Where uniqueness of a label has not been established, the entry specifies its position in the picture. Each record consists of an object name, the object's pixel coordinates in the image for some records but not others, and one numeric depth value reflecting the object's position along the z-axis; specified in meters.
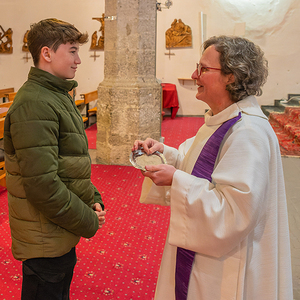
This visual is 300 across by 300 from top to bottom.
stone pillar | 4.66
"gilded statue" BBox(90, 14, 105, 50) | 9.17
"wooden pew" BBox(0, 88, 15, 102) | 9.26
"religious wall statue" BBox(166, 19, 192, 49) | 9.55
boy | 1.19
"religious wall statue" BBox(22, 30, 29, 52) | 9.72
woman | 1.15
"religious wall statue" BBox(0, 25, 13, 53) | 9.80
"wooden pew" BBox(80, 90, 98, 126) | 7.56
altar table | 9.55
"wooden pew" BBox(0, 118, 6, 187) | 3.60
